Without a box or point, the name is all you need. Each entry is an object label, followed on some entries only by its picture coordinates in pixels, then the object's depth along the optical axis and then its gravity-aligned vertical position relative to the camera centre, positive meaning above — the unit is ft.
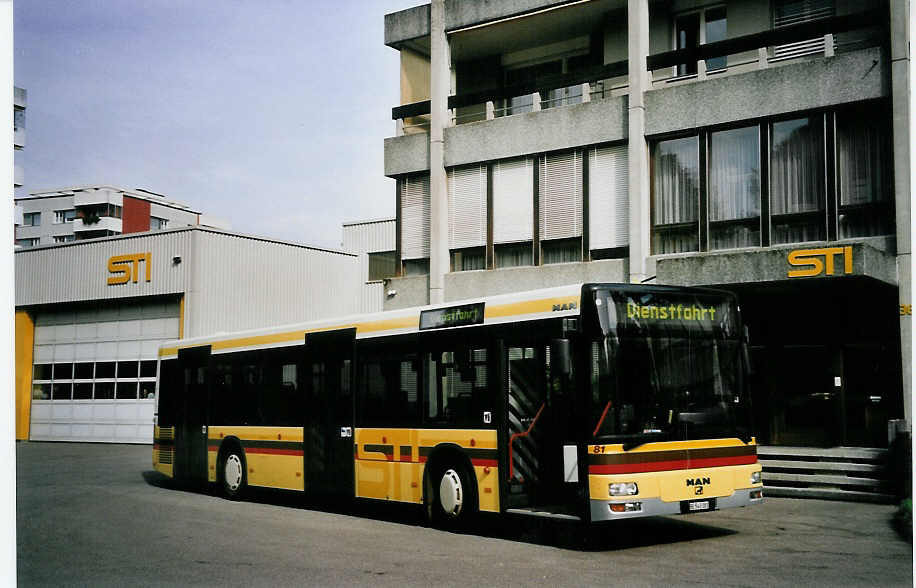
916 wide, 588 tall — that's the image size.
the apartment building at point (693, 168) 56.29 +13.68
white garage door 102.42 +1.46
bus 34.35 -0.81
